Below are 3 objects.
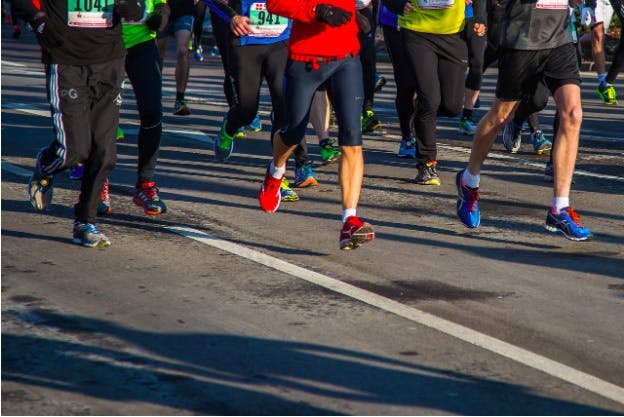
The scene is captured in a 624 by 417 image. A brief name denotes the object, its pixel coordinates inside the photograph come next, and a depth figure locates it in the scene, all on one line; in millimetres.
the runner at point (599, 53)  16281
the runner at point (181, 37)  14383
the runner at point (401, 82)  11219
